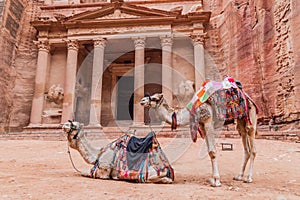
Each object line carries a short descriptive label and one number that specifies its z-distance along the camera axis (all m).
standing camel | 4.88
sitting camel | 4.83
